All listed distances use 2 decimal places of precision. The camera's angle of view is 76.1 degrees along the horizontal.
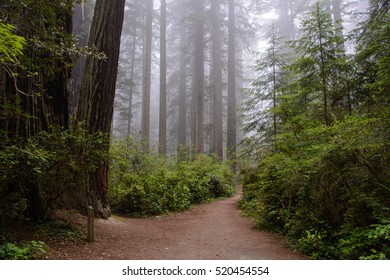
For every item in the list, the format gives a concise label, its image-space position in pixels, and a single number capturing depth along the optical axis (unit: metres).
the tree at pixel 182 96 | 22.88
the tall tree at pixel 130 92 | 22.28
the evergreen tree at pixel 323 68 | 6.42
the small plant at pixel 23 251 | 2.96
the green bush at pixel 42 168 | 3.43
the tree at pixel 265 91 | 10.14
